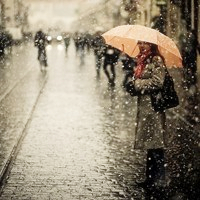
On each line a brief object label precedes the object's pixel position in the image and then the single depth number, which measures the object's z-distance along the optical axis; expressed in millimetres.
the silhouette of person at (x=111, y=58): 19039
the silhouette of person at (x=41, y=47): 26266
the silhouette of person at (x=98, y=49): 20009
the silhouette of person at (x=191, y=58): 20334
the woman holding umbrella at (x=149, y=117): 6621
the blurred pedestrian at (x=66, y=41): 42312
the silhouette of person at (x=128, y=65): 17625
